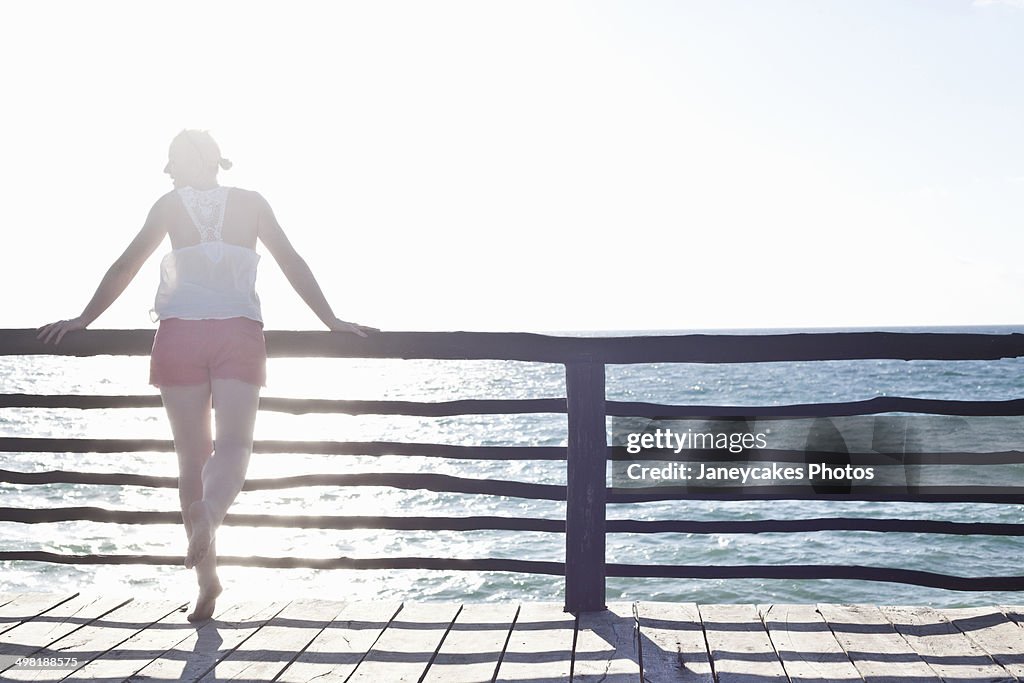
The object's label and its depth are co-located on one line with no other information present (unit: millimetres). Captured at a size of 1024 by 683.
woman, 3180
